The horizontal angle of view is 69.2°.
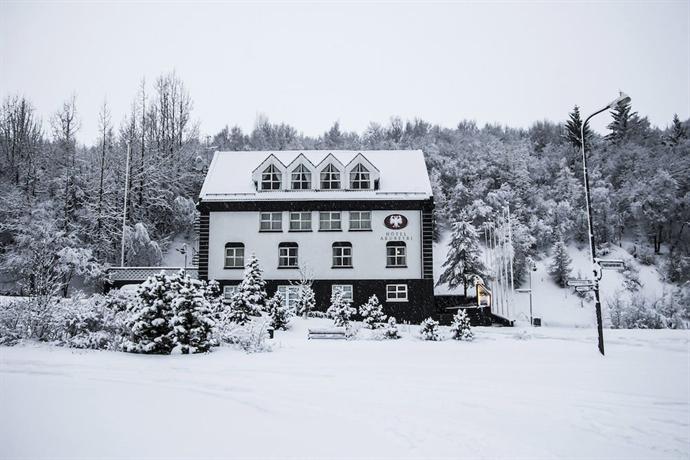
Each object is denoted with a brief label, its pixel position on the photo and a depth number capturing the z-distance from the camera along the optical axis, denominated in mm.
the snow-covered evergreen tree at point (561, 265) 42312
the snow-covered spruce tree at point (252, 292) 23375
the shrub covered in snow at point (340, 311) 22344
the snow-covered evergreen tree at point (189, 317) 14266
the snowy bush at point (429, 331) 18781
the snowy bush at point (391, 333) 19288
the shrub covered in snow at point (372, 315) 23781
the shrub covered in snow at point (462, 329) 19064
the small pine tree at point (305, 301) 27953
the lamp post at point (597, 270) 14960
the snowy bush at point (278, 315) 22880
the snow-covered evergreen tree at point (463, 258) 37812
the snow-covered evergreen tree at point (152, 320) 14023
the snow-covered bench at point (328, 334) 18828
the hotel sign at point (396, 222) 32062
